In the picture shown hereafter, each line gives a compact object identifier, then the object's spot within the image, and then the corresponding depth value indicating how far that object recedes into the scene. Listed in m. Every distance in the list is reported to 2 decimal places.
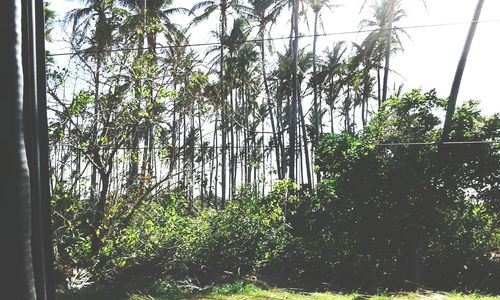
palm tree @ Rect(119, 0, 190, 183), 7.66
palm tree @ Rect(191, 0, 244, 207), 23.80
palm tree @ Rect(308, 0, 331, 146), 20.86
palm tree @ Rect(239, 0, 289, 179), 20.70
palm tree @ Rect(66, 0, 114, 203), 7.69
